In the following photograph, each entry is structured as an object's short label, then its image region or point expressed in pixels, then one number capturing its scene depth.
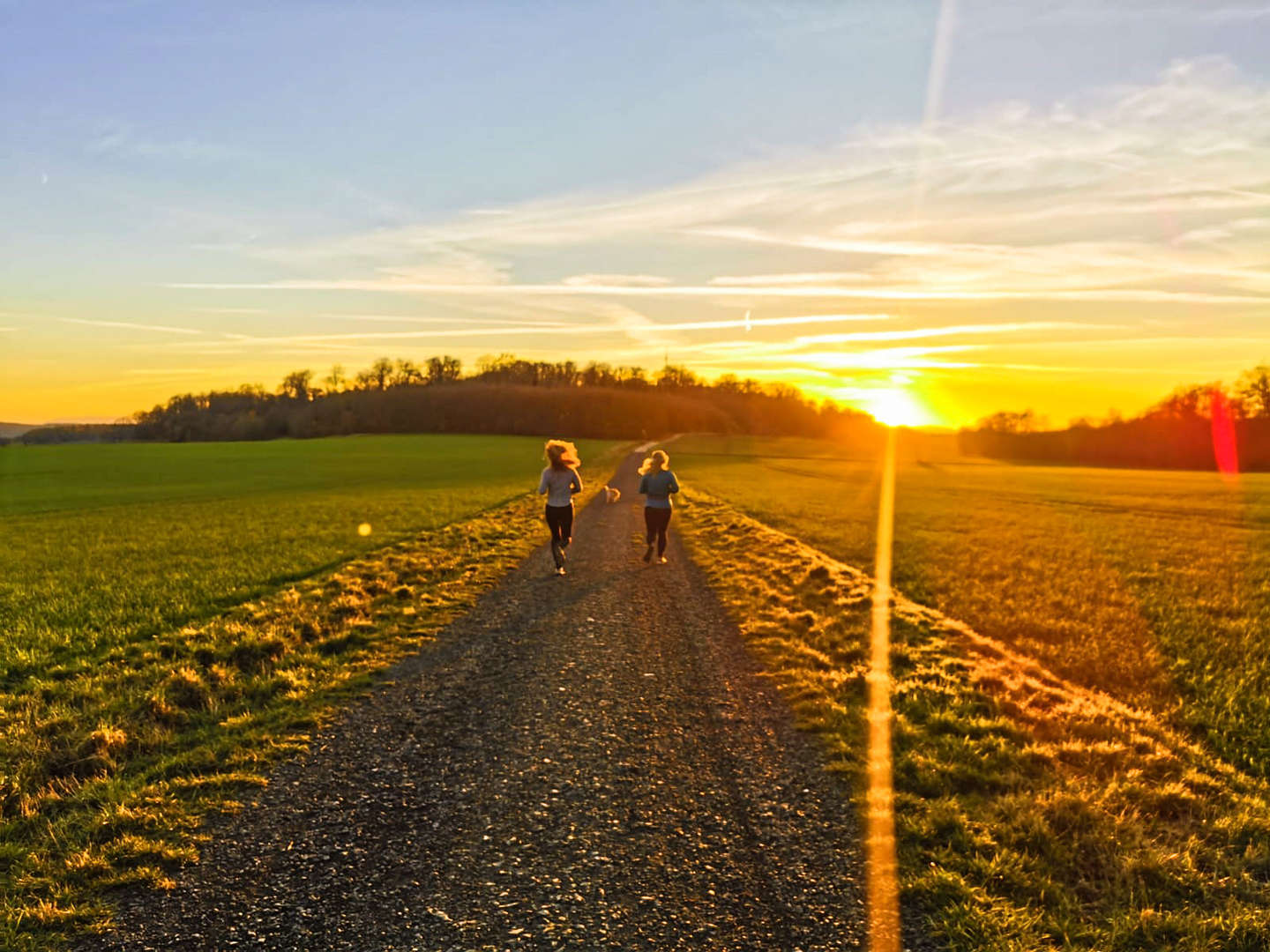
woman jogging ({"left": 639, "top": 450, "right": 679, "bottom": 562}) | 15.03
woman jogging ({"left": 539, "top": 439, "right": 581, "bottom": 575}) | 13.67
